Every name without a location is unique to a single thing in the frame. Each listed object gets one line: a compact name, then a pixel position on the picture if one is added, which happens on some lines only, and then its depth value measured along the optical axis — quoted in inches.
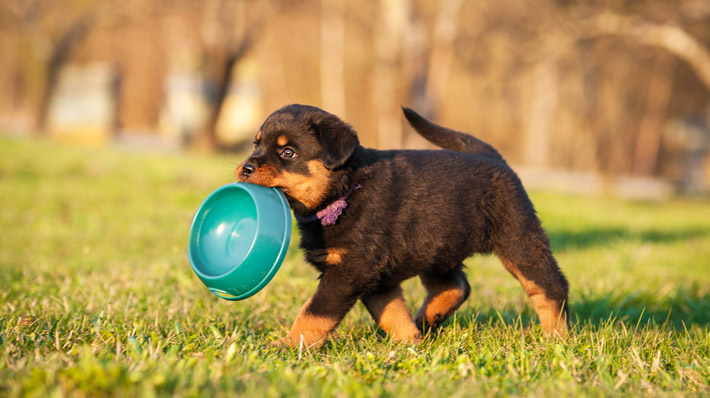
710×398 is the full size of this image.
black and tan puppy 127.2
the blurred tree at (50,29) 776.3
